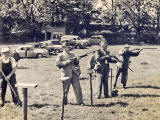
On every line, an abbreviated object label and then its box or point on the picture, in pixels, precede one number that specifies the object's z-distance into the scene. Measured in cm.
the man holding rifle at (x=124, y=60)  1251
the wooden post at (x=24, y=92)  613
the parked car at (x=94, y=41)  4122
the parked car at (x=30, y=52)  2532
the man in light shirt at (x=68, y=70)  912
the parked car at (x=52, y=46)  2881
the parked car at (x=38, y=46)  2808
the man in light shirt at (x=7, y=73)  930
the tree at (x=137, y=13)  5138
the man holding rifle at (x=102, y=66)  1055
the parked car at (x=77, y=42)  3498
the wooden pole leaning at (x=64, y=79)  913
